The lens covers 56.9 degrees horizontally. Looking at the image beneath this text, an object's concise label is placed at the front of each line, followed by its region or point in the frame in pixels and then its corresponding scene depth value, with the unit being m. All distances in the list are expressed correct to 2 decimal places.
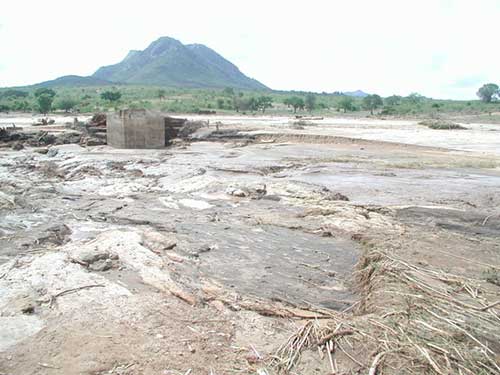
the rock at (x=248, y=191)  8.77
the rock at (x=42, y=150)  17.00
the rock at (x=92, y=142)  19.36
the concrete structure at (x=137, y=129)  18.11
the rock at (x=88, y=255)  5.07
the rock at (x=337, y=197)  8.19
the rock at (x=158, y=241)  5.73
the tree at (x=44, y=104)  47.50
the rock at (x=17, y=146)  18.27
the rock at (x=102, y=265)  4.87
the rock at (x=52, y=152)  16.21
